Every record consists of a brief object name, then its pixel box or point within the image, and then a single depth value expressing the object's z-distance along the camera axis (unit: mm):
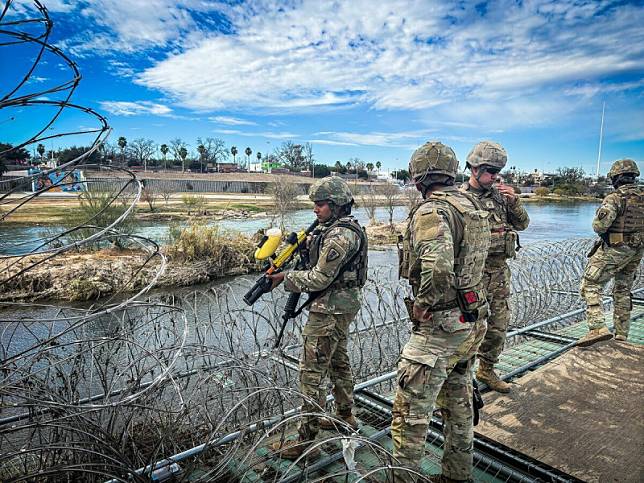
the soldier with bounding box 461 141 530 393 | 4246
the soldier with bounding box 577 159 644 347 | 5355
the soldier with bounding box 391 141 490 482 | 2643
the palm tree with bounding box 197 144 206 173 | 89875
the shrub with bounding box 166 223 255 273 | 16203
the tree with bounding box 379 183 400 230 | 30541
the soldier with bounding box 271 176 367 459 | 3357
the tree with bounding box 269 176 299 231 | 29741
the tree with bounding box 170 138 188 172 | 86406
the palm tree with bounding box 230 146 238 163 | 101094
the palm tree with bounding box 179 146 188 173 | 86031
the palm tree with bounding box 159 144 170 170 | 87750
